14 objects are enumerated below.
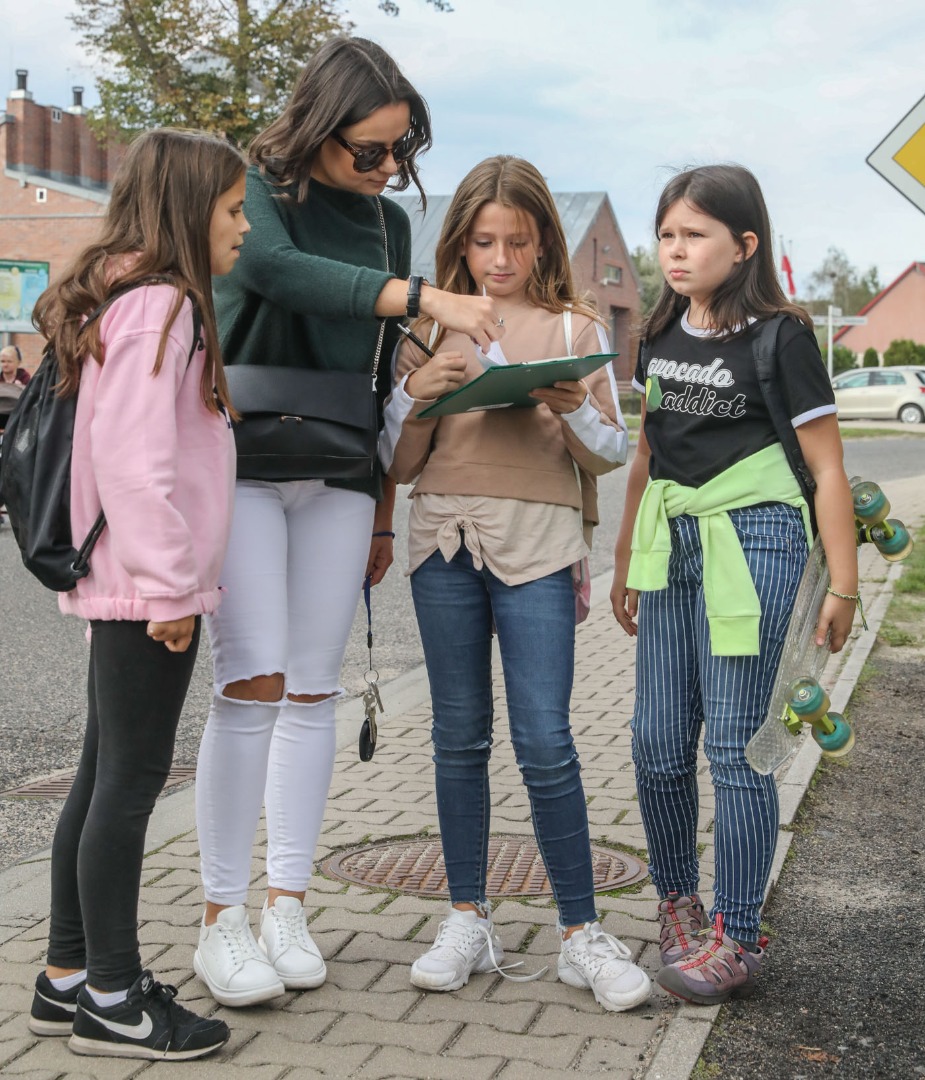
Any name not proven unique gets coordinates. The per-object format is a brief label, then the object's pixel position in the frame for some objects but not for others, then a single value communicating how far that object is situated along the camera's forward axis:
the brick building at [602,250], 60.62
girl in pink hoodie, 2.89
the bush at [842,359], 58.38
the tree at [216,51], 29.78
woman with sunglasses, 3.28
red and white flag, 46.67
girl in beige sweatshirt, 3.41
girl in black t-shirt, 3.32
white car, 42.72
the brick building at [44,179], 51.97
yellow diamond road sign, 6.69
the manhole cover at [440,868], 4.27
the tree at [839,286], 95.12
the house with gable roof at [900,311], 78.94
